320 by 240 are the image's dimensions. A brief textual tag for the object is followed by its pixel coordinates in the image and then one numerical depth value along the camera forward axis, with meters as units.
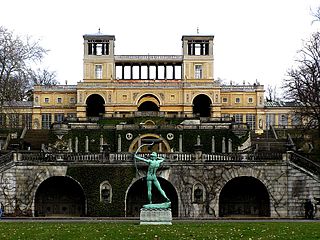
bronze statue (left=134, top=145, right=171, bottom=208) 33.66
